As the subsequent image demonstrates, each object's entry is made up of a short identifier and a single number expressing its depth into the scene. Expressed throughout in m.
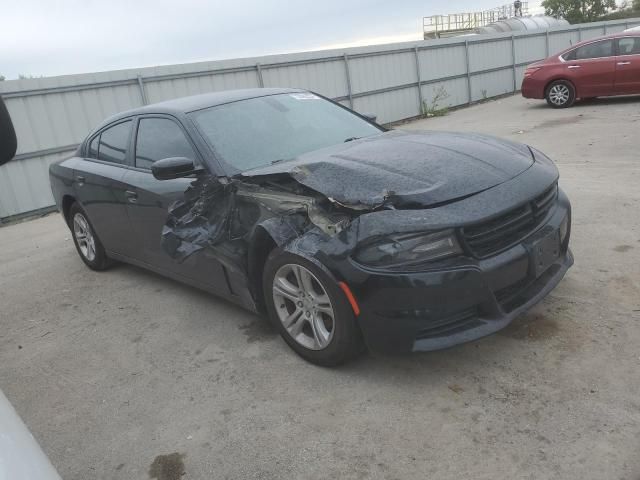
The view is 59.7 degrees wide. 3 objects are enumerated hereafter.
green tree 55.41
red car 12.07
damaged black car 2.70
